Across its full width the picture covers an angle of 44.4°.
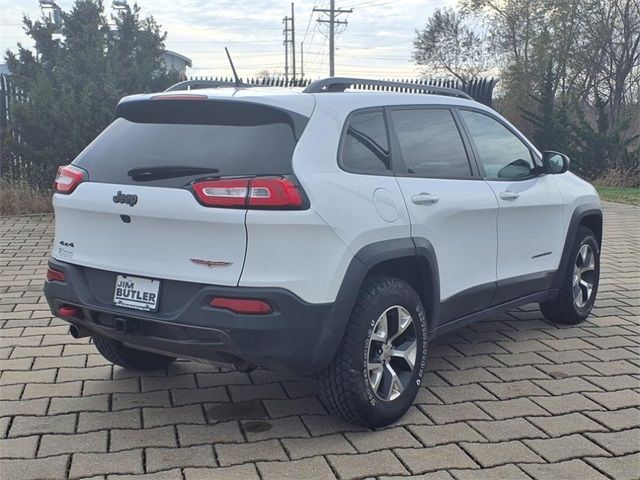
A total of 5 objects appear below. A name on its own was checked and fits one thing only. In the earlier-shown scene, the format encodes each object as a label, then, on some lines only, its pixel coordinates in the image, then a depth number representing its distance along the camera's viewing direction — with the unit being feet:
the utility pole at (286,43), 230.68
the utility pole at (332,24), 160.25
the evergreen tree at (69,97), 40.27
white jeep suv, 11.64
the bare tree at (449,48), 152.46
